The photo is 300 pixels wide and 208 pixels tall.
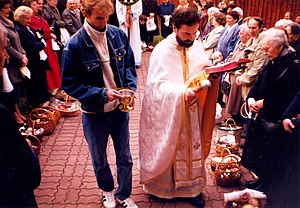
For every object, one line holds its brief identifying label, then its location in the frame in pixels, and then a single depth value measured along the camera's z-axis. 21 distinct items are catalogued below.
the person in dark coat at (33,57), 5.41
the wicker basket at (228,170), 3.88
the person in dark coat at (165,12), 11.92
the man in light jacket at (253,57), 4.61
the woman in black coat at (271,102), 3.41
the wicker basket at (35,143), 4.42
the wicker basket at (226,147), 4.38
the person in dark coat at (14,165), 1.86
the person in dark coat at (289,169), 2.81
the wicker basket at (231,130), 4.70
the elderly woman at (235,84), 5.15
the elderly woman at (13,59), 4.96
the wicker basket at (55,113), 5.59
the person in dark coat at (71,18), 7.21
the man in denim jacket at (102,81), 2.87
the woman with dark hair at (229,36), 5.94
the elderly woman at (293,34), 5.07
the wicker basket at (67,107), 6.10
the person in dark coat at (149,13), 11.73
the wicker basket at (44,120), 5.20
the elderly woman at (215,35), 6.57
